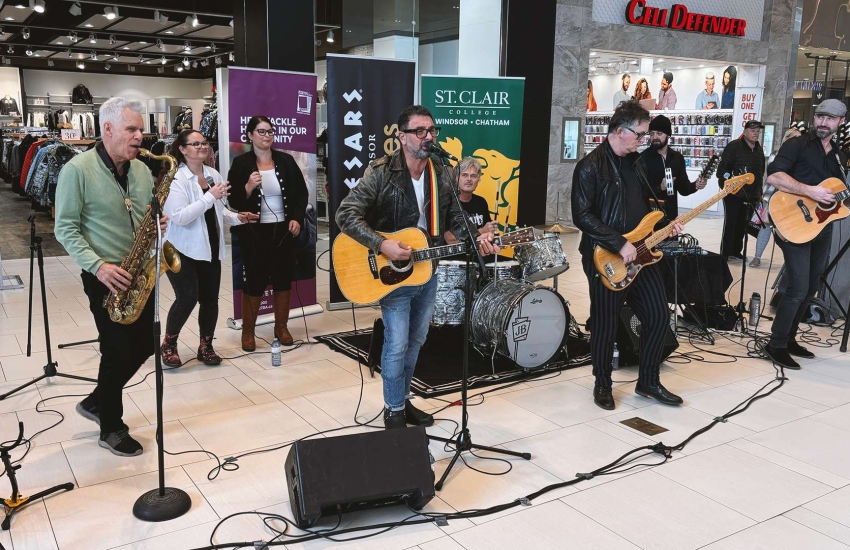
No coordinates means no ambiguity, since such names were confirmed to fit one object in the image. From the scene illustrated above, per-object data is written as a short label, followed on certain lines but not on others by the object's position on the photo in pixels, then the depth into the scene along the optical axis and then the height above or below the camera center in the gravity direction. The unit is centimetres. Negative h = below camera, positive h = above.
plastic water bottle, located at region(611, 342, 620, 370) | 508 -150
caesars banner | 599 +33
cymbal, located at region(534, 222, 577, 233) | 506 -56
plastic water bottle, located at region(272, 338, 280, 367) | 500 -148
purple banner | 552 +21
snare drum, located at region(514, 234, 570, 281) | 510 -77
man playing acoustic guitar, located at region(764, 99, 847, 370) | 488 -16
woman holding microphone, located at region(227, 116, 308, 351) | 514 -50
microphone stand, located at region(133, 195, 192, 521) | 281 -152
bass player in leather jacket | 394 -43
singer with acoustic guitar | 336 -33
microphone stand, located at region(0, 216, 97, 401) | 454 -128
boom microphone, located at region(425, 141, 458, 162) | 309 +0
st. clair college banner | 632 +23
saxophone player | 325 -41
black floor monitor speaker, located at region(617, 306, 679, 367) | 503 -134
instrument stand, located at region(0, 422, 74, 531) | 292 -152
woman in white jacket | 464 -62
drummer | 525 -30
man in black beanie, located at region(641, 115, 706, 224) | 596 -6
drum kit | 468 -106
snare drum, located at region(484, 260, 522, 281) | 508 -87
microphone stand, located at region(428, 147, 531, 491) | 314 -115
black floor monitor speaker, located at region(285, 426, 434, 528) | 279 -133
